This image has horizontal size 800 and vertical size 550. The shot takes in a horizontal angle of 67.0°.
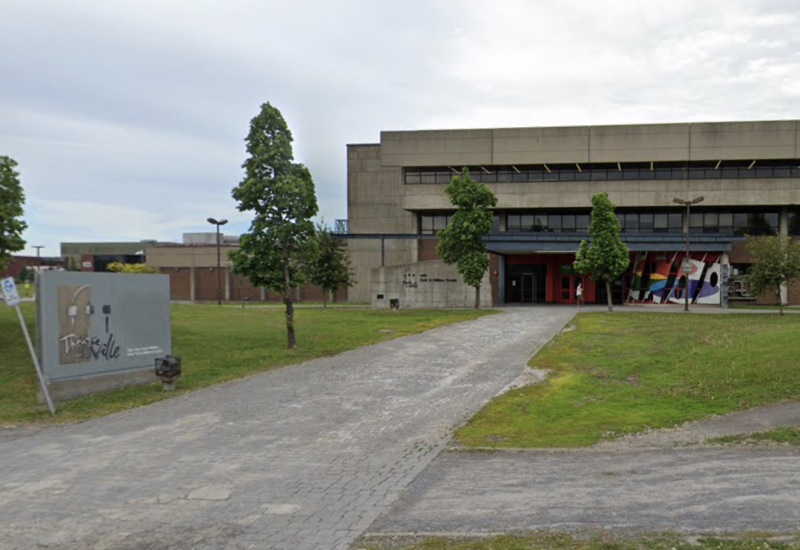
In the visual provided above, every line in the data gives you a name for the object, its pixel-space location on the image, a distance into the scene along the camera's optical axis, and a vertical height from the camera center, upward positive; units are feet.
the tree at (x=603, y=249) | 117.80 +5.63
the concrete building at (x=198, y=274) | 208.95 +2.05
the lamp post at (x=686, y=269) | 120.37 +1.68
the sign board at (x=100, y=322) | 40.37 -3.05
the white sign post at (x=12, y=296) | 37.19 -0.95
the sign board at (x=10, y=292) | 37.11 -0.69
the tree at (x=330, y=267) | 152.05 +3.08
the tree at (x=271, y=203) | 61.87 +7.98
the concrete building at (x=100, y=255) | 241.76 +10.91
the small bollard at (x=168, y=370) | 43.85 -6.58
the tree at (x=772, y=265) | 99.87 +1.94
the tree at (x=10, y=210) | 55.06 +6.54
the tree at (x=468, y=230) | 124.16 +10.01
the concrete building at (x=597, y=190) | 143.54 +20.69
